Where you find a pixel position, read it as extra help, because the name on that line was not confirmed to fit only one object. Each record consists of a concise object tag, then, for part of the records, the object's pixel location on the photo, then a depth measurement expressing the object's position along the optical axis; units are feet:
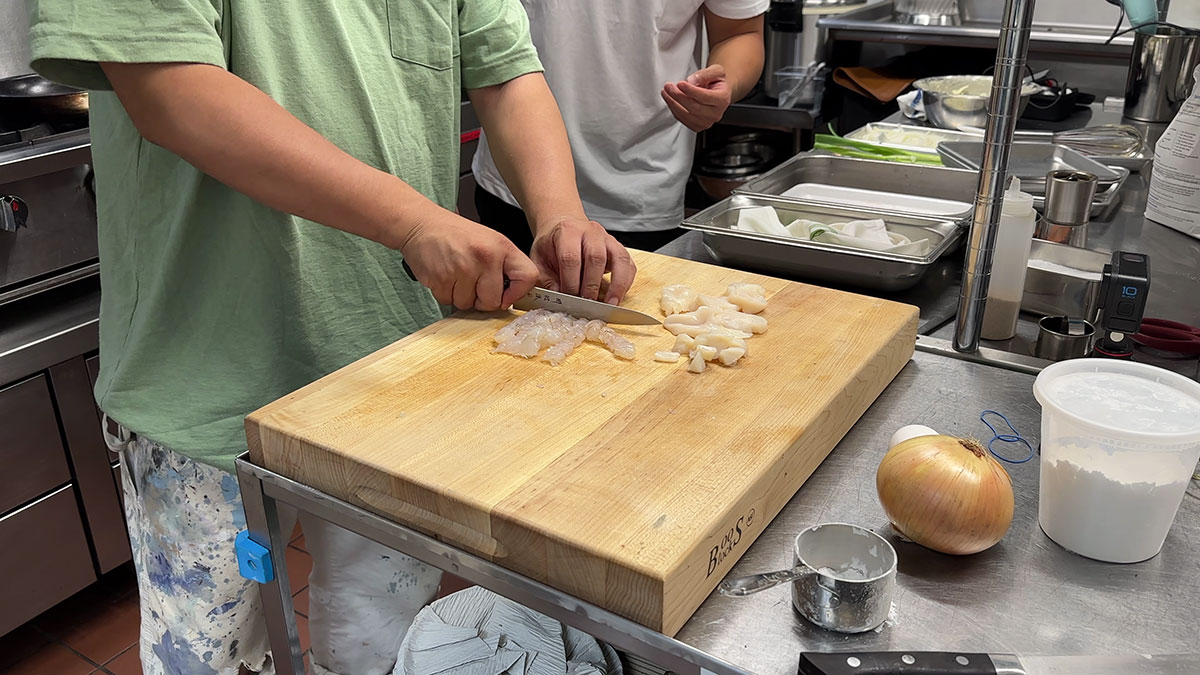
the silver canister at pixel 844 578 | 2.42
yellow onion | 2.63
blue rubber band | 3.33
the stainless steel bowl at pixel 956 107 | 7.54
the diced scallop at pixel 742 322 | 3.76
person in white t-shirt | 6.34
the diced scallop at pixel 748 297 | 3.94
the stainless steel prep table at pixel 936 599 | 2.47
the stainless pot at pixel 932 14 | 11.71
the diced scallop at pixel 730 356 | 3.48
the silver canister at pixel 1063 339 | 3.97
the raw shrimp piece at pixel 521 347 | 3.63
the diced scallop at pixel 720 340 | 3.52
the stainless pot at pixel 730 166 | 10.77
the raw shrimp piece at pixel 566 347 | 3.59
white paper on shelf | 5.29
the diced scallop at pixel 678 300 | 3.99
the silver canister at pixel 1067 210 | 5.28
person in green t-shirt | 3.41
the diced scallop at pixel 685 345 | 3.61
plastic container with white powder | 2.58
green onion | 6.37
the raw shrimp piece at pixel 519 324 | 3.73
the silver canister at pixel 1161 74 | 7.59
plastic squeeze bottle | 4.04
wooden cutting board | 2.58
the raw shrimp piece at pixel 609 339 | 3.61
